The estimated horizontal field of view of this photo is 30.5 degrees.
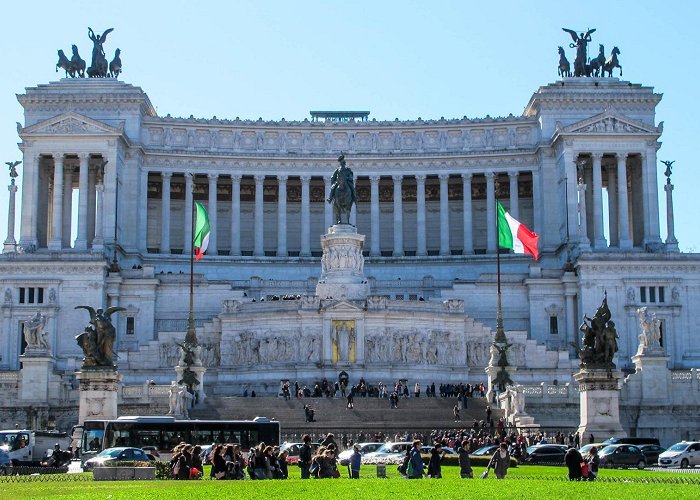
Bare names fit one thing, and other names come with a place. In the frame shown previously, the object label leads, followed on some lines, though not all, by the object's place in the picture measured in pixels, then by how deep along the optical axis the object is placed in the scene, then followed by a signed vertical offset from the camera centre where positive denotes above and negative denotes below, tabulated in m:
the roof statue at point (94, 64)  116.12 +29.23
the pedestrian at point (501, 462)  40.56 -2.38
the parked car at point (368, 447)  56.31 -2.66
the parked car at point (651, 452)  54.28 -2.81
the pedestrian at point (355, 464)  41.50 -2.50
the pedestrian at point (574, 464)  38.81 -2.34
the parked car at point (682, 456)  53.34 -2.91
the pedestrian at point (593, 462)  40.84 -2.41
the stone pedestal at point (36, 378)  73.12 +0.51
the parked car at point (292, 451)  52.95 -2.68
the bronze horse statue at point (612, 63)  116.25 +29.12
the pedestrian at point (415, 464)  40.34 -2.44
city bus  54.78 -2.00
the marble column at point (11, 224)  104.94 +13.44
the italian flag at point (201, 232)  91.88 +11.06
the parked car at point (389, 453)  52.91 -2.77
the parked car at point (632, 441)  56.08 -2.41
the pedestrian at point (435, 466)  40.72 -2.52
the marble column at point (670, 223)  105.19 +13.35
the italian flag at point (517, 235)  89.62 +10.51
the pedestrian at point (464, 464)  41.09 -2.47
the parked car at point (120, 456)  46.50 -2.52
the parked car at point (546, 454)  52.78 -2.78
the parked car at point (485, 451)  53.19 -2.71
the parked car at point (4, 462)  46.81 -2.84
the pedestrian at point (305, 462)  41.31 -2.42
